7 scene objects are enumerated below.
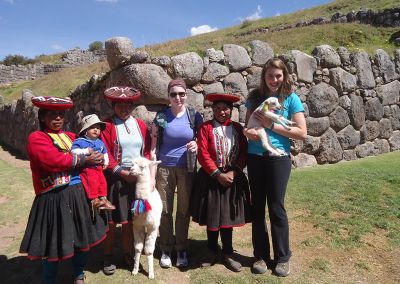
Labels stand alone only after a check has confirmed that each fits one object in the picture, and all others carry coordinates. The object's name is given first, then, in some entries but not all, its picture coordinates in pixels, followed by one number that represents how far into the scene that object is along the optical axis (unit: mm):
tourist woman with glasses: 3404
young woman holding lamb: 3150
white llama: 3227
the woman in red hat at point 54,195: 2760
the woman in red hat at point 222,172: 3379
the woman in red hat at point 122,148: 3287
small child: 3000
